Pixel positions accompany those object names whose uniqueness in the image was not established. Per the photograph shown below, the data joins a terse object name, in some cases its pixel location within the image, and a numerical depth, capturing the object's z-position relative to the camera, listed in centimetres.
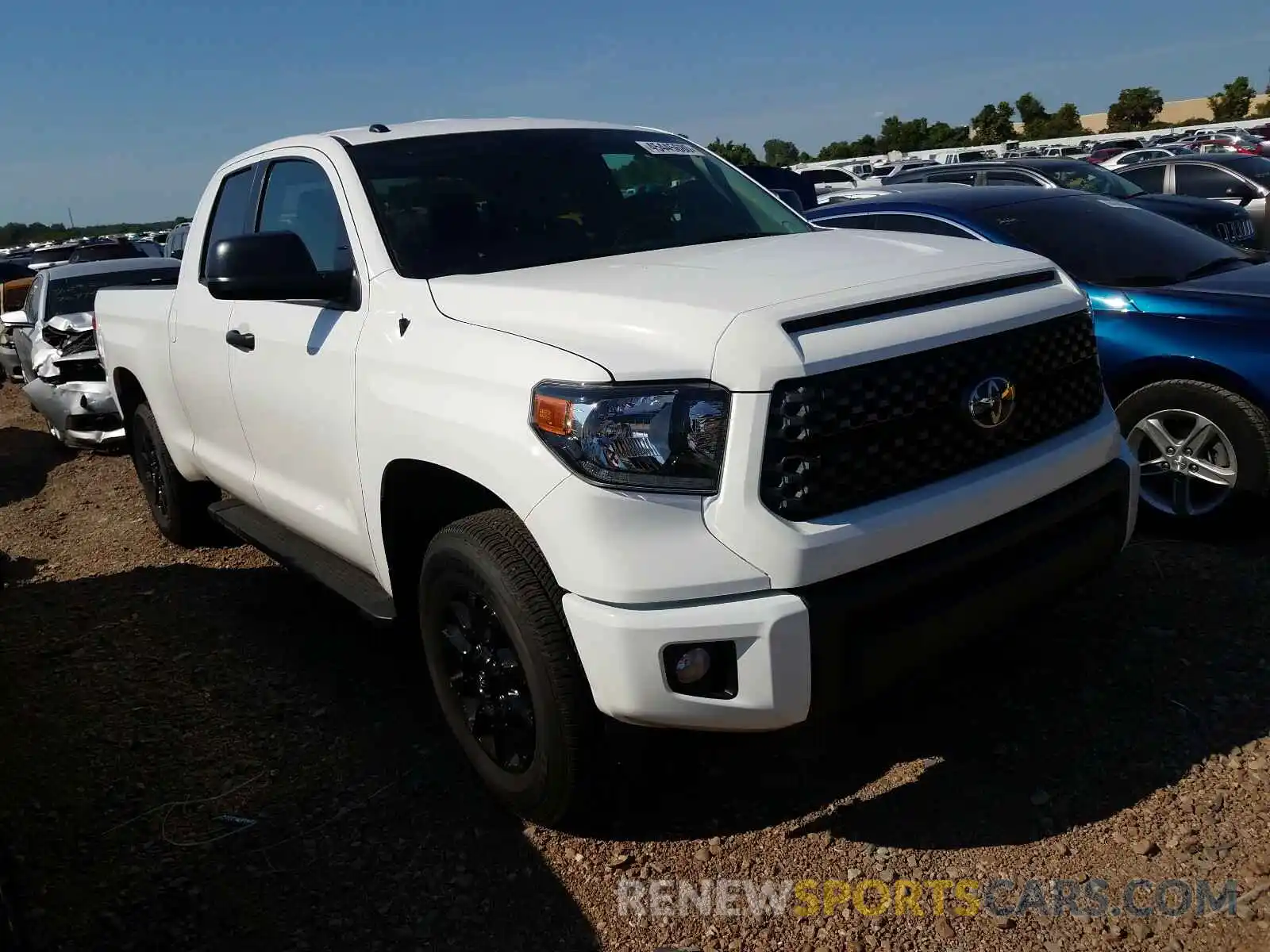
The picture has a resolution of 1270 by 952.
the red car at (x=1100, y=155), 3110
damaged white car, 848
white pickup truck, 246
